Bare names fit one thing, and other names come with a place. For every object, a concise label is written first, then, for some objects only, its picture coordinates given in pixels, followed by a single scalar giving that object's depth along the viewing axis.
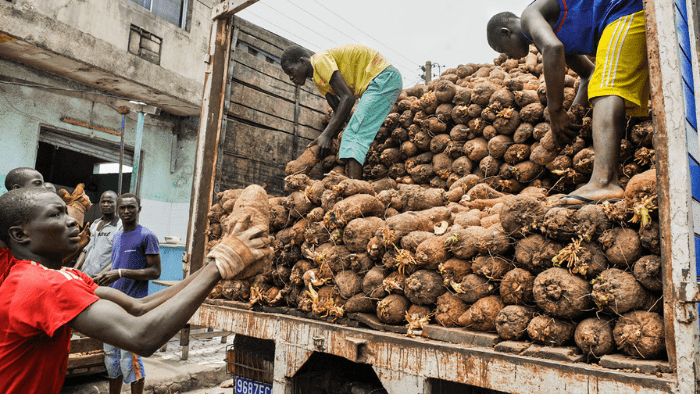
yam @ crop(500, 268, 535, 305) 2.31
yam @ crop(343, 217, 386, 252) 2.95
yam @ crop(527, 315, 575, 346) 2.10
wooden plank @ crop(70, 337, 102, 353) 5.27
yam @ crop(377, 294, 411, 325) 2.61
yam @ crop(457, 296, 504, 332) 2.35
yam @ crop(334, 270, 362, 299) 2.84
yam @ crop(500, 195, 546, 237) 2.34
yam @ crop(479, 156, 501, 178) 3.88
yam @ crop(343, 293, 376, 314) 2.78
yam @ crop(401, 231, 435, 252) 2.71
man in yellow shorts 2.54
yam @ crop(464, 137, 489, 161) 4.04
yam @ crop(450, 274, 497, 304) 2.45
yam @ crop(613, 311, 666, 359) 1.82
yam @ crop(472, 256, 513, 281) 2.43
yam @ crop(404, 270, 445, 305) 2.56
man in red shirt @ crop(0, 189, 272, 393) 1.61
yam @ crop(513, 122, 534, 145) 3.73
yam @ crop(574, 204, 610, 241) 2.13
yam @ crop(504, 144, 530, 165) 3.72
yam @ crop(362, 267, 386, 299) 2.76
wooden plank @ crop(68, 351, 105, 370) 5.27
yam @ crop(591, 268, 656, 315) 1.95
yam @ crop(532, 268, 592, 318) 2.08
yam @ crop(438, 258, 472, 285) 2.56
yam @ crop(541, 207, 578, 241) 2.19
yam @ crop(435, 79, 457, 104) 4.46
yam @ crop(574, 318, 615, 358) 1.97
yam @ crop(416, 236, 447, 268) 2.61
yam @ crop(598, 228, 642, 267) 2.01
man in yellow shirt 4.55
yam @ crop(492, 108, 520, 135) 3.84
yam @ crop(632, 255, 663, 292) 1.92
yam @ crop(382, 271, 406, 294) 2.69
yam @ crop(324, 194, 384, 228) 3.07
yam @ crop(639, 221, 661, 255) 1.93
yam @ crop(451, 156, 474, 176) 4.11
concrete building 9.34
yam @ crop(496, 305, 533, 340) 2.20
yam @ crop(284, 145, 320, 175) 4.55
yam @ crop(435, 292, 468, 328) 2.46
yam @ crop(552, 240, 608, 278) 2.11
